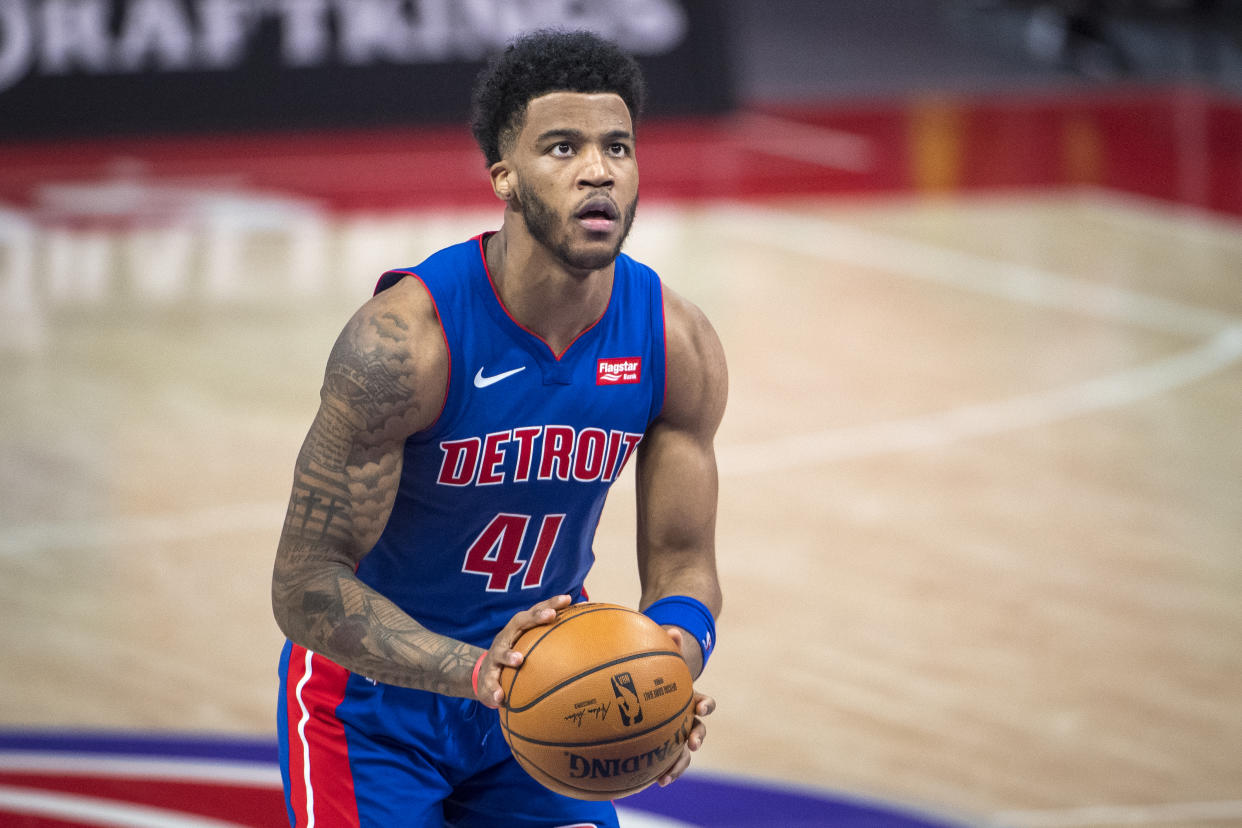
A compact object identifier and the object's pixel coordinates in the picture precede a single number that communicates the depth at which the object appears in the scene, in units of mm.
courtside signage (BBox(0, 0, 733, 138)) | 29094
